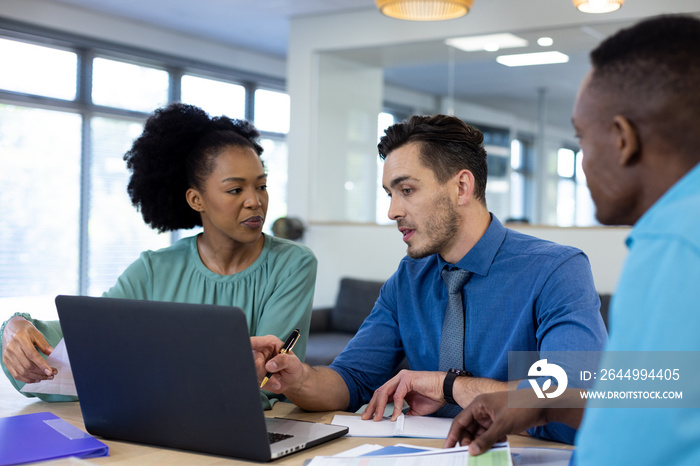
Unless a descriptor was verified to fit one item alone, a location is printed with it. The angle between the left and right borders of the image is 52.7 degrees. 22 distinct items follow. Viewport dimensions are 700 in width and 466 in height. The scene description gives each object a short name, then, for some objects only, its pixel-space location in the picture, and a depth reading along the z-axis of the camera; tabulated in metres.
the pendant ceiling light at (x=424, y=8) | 3.63
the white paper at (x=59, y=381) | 1.56
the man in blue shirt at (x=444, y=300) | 1.50
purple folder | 1.18
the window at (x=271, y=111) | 7.10
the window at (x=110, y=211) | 5.68
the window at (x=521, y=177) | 6.40
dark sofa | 4.75
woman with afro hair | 2.03
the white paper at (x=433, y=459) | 1.10
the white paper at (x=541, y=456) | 1.16
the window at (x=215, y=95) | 6.43
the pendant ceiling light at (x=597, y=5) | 3.41
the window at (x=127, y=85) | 5.71
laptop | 1.11
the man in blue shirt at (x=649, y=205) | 0.66
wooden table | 1.17
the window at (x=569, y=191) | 5.20
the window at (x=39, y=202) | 5.11
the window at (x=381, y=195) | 5.68
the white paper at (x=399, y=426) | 1.34
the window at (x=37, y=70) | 5.10
